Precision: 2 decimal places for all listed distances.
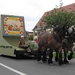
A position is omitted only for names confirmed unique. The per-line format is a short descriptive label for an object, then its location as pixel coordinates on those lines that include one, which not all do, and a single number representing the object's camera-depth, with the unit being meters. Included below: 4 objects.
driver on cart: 14.43
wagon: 15.66
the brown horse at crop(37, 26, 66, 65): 10.80
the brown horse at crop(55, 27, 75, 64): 10.58
